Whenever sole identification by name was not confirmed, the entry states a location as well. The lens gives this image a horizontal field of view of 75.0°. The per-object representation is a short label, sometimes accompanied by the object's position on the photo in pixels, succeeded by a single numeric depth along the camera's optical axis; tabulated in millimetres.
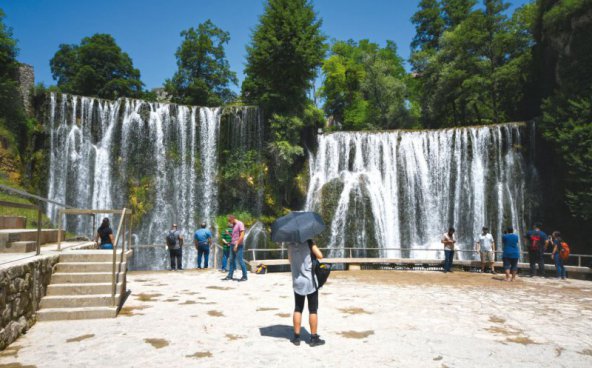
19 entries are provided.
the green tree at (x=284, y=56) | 27266
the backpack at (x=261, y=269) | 13562
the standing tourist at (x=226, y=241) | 12156
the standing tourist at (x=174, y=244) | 13773
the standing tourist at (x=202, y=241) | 14125
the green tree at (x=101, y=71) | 39375
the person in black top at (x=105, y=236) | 10109
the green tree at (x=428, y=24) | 43094
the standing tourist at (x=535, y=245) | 13195
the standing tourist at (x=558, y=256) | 13422
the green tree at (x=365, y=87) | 38906
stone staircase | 6418
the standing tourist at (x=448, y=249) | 14695
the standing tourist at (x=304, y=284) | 5195
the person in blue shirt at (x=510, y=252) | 11750
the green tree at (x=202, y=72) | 40688
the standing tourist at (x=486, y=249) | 14453
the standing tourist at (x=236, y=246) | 10711
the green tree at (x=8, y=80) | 21891
